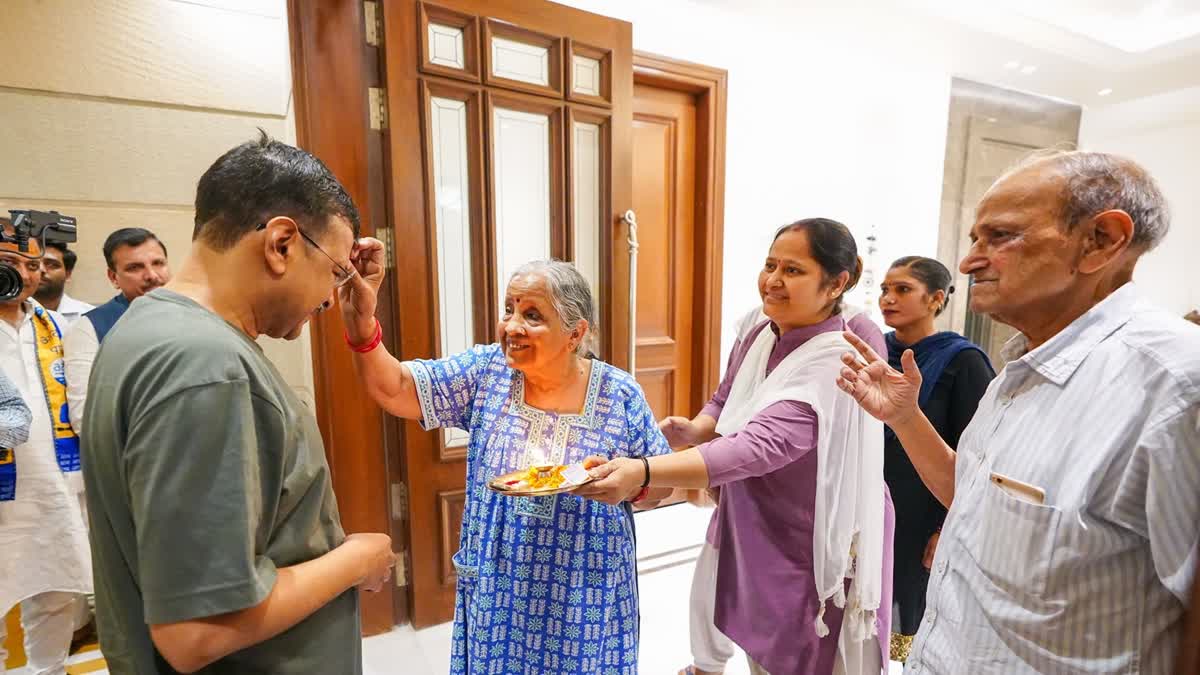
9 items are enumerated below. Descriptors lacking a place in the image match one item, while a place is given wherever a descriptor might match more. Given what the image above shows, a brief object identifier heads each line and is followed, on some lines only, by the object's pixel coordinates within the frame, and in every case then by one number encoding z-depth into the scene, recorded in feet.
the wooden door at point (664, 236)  9.68
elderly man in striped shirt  2.15
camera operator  5.29
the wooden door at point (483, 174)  6.33
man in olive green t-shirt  1.81
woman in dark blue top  5.76
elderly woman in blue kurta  3.88
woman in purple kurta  3.98
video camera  5.11
